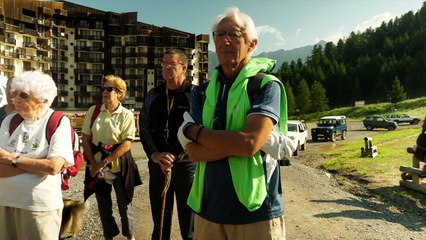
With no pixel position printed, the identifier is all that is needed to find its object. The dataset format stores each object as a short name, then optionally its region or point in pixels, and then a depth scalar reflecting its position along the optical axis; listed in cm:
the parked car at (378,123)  4106
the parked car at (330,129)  2967
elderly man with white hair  217
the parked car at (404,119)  4938
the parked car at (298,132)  2145
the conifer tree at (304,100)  9362
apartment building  6750
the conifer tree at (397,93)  7979
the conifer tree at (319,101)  9231
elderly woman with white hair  276
